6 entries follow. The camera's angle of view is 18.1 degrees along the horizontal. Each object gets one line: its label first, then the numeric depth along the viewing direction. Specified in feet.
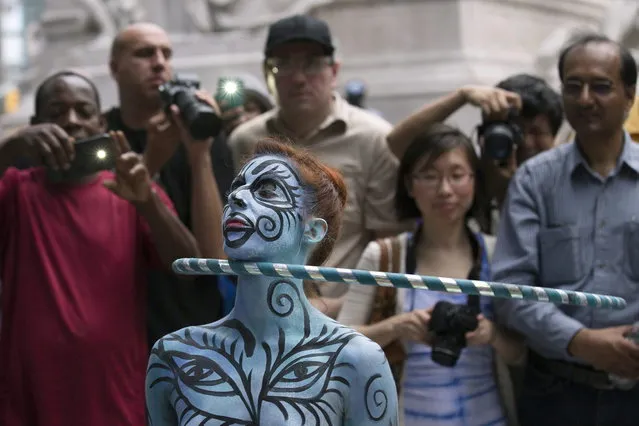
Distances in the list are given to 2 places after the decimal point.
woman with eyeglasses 23.00
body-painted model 16.01
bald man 25.23
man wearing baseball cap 26.29
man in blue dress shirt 22.88
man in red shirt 23.49
